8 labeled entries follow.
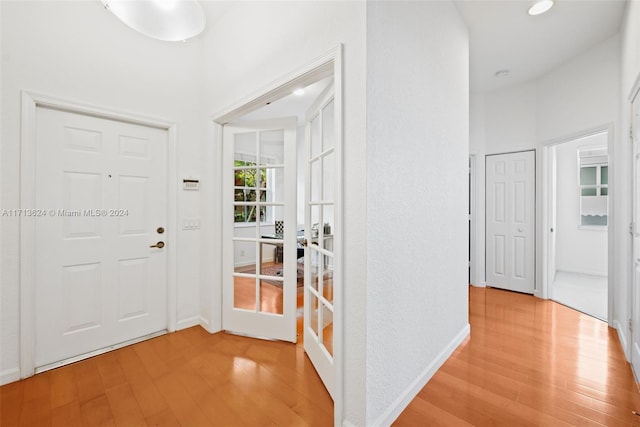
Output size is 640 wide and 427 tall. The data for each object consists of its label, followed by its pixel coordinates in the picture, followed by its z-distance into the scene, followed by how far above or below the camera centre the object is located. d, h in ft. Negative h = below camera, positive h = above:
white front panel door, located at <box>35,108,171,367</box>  6.73 -0.59
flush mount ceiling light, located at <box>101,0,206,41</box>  4.87 +3.72
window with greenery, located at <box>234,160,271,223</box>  8.30 +0.68
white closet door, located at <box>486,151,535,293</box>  12.41 -0.37
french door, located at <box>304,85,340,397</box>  5.99 -0.60
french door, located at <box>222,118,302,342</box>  7.98 -0.50
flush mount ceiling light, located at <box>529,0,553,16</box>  7.61 +5.95
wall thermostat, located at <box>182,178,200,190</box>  8.82 +0.94
